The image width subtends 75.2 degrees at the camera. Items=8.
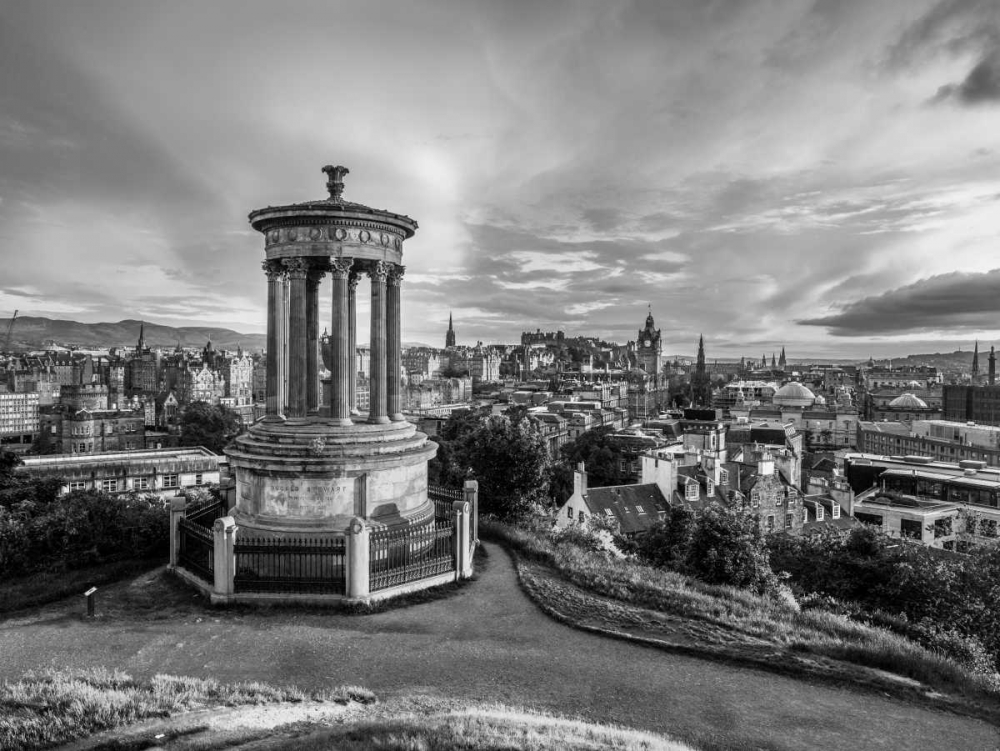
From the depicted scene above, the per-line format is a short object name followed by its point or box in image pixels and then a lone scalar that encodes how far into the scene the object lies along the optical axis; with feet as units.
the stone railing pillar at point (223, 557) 45.06
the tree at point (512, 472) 90.12
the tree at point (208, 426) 276.21
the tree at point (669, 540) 79.46
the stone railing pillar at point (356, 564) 44.91
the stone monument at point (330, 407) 52.13
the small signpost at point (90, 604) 43.37
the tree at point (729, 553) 67.82
